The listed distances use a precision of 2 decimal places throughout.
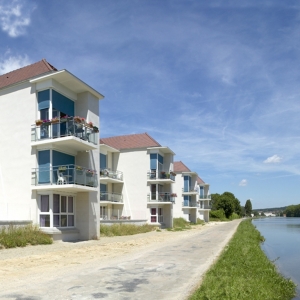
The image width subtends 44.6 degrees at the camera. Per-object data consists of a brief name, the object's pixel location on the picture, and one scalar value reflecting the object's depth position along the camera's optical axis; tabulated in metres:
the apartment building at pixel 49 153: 20.28
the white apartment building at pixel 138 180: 38.59
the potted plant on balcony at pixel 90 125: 21.75
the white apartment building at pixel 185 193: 56.28
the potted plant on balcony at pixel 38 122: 20.25
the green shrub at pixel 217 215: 88.06
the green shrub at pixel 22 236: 16.31
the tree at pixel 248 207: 170.32
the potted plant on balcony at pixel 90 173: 21.68
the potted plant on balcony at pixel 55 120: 20.08
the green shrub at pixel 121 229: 25.55
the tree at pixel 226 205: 96.17
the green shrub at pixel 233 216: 96.84
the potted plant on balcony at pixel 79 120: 20.53
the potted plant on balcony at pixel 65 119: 20.17
